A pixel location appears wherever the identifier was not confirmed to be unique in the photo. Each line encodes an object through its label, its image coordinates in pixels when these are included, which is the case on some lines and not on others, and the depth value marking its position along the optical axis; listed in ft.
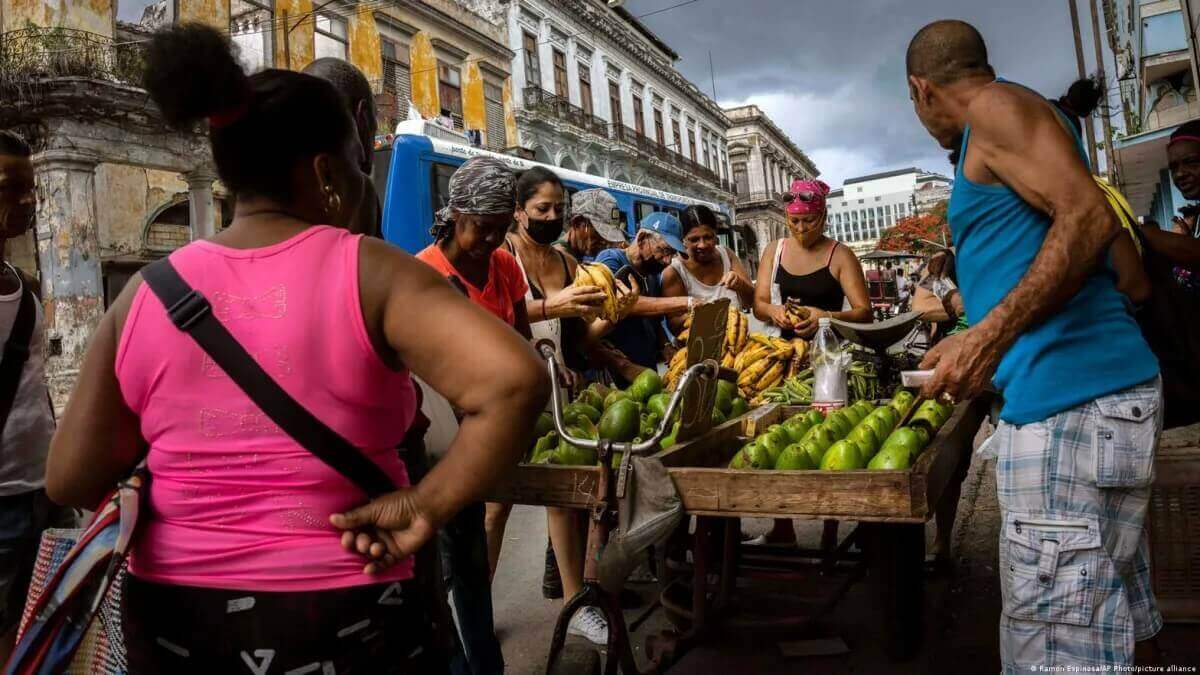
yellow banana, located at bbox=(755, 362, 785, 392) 13.38
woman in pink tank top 4.16
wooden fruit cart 6.55
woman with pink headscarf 14.40
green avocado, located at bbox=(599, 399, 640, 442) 8.87
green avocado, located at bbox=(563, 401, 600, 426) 9.55
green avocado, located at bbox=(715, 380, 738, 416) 10.38
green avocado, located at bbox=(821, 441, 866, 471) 7.57
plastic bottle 11.10
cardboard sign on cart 8.39
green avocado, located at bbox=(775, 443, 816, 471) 7.70
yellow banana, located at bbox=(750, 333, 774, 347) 13.92
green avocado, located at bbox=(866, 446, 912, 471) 7.14
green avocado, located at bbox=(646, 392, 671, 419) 9.87
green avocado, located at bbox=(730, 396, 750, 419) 10.67
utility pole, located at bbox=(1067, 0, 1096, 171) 44.33
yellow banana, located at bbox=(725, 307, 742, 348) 13.51
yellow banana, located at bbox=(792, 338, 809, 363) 13.82
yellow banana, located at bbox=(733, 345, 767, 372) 13.48
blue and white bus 32.40
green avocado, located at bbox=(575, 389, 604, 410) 10.71
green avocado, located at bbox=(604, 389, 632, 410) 10.21
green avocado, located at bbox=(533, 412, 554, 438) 9.40
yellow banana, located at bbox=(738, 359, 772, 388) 13.25
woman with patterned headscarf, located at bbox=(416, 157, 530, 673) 8.66
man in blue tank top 6.01
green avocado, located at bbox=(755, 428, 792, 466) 8.18
